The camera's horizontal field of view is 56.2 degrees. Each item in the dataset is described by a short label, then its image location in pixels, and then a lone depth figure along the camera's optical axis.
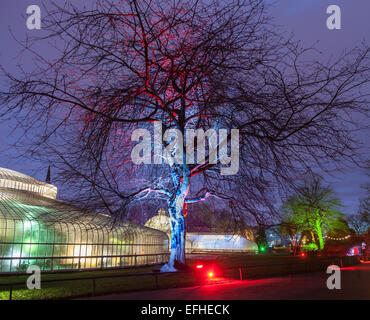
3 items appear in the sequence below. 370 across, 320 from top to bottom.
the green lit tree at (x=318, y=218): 44.78
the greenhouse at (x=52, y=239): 17.92
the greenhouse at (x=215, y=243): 61.53
